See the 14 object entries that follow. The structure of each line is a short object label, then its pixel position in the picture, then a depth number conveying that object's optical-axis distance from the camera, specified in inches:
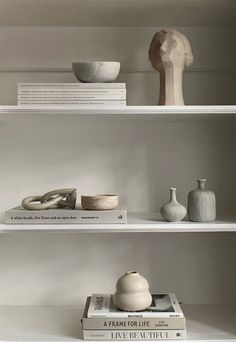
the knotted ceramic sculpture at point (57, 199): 59.7
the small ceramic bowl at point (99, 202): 58.0
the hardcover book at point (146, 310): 56.6
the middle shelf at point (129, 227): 56.7
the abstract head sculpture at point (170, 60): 58.9
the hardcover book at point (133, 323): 56.3
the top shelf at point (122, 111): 56.4
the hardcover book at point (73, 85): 56.8
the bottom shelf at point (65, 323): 57.3
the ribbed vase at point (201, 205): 58.7
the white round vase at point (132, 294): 57.2
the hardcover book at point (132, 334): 56.3
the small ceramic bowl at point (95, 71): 57.6
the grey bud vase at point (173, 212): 58.2
